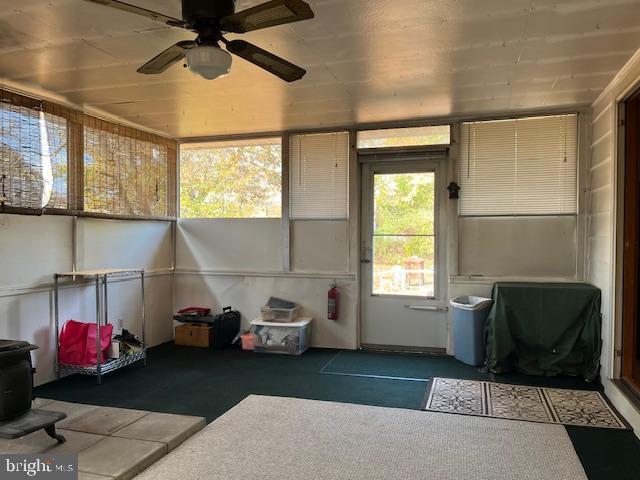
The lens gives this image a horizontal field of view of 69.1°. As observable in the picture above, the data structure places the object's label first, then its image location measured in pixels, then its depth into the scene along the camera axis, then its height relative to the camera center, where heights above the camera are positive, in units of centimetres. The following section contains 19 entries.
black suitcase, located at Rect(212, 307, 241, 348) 511 -102
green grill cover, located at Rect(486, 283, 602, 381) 390 -80
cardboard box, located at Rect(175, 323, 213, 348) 516 -111
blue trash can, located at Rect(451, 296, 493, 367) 428 -86
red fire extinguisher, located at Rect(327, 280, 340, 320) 502 -71
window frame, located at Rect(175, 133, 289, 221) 528 +95
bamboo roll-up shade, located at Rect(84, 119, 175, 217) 439 +68
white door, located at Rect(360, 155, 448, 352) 491 -20
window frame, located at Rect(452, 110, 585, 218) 436 +88
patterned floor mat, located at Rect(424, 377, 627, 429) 309 -121
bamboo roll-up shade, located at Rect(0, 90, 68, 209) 356 +66
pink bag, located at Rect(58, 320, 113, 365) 389 -91
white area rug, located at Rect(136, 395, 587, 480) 240 -122
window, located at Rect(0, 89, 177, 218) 362 +68
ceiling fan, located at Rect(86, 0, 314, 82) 187 +91
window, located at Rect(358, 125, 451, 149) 481 +106
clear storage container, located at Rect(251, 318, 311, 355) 485 -106
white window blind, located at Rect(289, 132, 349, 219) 512 +68
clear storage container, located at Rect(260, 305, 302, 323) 503 -85
